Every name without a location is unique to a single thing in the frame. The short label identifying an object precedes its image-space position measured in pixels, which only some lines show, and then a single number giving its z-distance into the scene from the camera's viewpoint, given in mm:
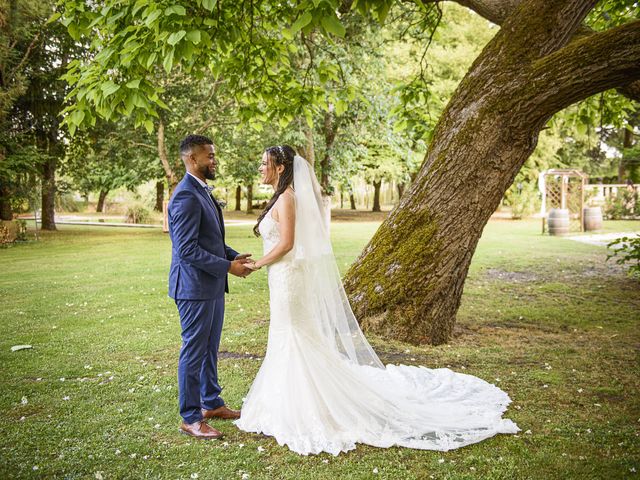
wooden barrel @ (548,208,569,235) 23188
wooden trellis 25719
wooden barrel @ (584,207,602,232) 24906
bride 4277
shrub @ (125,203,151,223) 35281
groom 4148
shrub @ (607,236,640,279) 9724
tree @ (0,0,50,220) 19688
